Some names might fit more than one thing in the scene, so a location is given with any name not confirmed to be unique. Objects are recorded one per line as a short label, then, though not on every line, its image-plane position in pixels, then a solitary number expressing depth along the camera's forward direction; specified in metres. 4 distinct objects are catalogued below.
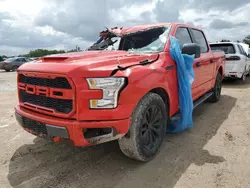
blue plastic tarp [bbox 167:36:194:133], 3.39
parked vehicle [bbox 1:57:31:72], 21.67
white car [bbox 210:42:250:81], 8.56
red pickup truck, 2.40
